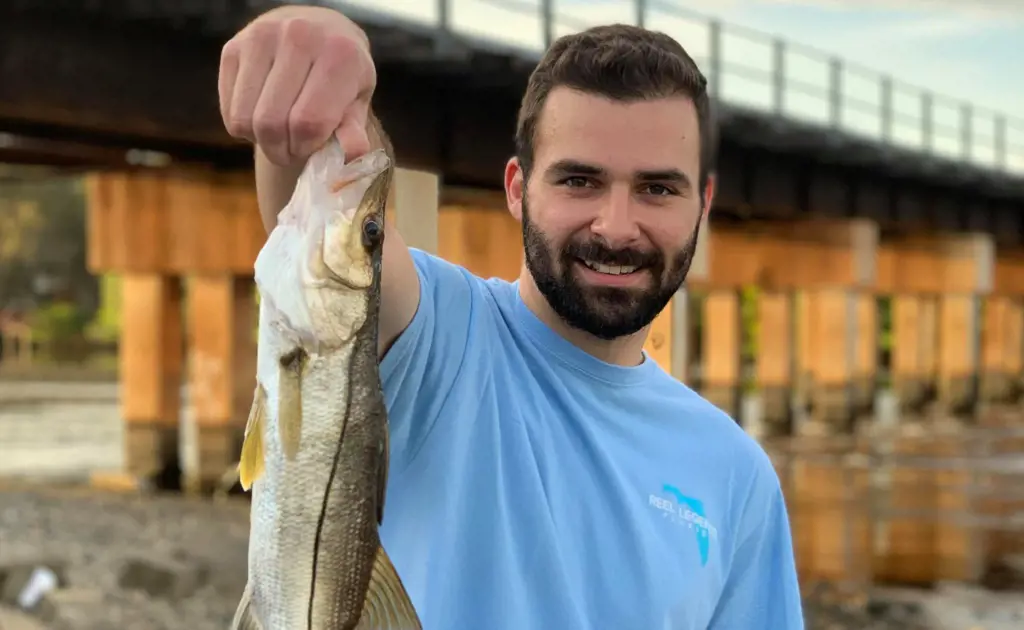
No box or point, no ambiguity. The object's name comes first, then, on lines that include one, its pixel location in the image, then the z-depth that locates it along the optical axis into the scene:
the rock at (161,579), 10.23
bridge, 10.70
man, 2.25
